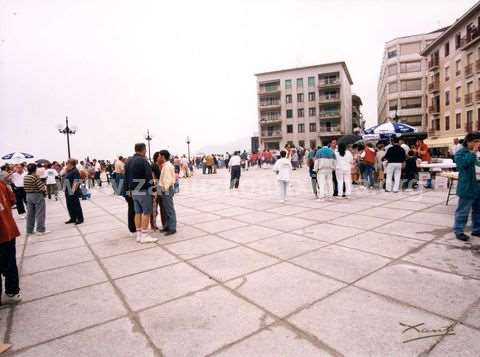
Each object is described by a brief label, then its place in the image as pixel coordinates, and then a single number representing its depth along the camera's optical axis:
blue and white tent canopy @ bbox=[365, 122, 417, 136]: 11.55
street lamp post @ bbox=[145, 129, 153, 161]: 32.47
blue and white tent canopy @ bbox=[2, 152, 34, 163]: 15.37
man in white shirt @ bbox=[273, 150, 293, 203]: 8.61
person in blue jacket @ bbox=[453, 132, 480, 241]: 4.52
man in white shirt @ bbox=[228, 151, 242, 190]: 12.84
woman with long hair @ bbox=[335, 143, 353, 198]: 8.70
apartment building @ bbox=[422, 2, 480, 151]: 27.45
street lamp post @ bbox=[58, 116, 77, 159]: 22.45
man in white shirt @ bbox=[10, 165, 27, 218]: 10.13
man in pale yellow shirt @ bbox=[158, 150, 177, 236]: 5.83
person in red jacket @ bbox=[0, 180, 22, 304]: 3.22
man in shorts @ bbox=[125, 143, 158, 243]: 5.43
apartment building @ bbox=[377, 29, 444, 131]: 45.56
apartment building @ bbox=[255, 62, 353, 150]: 51.50
